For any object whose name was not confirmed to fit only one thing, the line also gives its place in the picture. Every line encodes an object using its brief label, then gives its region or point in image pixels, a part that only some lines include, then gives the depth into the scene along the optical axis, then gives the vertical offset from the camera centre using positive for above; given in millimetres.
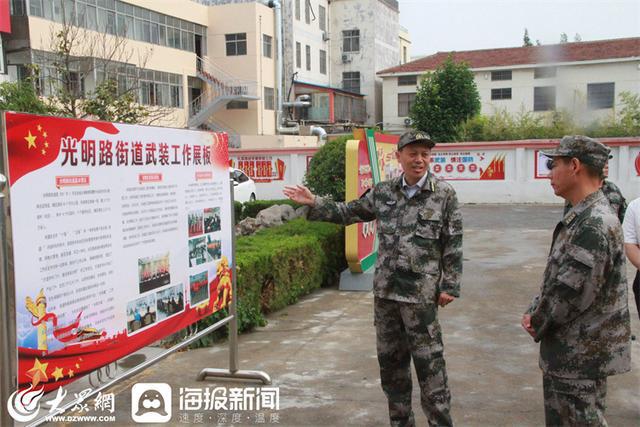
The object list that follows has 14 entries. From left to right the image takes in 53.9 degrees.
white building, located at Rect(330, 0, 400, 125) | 42938 +7308
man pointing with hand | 3262 -657
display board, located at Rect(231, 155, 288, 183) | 20875 -356
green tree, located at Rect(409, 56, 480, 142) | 31844 +2587
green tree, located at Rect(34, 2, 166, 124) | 12688 +2709
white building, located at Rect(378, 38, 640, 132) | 29906 +3932
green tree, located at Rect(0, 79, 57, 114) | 13422 +1378
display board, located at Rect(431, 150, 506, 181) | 18797 -397
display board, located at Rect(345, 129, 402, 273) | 6957 -312
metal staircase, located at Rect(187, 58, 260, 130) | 33684 +3517
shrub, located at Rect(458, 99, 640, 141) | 22969 +955
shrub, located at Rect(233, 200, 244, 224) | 12339 -1097
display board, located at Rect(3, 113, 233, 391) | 2471 -372
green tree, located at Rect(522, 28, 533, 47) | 55481 +9874
